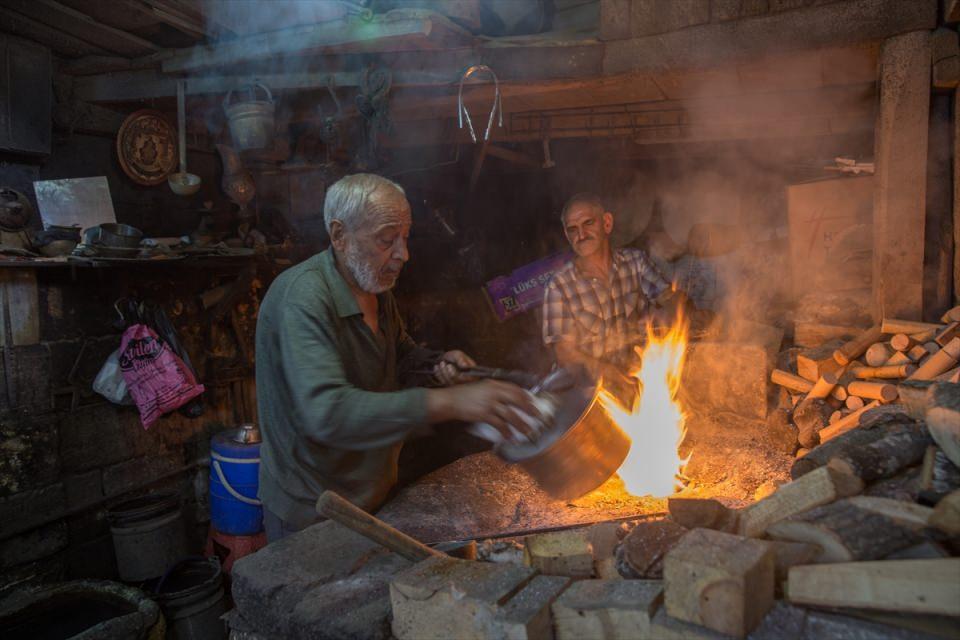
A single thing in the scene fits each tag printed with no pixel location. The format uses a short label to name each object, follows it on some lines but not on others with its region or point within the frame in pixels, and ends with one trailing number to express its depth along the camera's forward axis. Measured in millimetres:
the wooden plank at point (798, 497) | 2064
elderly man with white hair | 2410
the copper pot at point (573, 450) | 2551
